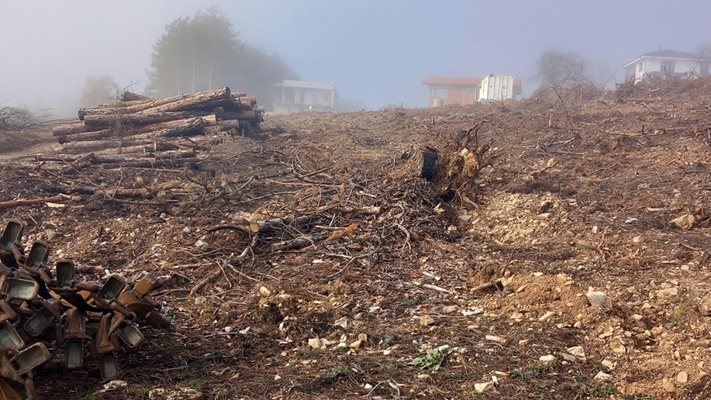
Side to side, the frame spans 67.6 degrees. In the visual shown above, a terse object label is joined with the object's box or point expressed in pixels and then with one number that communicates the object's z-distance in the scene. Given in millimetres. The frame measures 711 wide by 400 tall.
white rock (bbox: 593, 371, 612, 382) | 2930
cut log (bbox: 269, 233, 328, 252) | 5473
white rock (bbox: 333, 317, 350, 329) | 3823
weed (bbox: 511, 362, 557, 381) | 2996
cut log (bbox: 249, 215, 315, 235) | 5578
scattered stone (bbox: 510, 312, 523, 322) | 3721
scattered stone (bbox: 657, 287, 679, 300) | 3758
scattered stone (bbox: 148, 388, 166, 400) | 2842
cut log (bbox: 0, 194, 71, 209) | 6906
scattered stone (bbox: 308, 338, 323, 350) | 3567
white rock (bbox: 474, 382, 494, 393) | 2887
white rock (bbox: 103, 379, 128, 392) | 2932
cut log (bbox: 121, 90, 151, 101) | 13430
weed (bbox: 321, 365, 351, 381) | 3059
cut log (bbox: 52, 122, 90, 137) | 11812
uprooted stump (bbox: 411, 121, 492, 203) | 6918
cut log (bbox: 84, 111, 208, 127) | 11602
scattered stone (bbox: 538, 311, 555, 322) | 3662
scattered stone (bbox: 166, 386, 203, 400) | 2830
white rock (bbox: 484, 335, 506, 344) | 3446
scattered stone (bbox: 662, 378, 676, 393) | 2721
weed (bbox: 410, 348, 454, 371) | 3170
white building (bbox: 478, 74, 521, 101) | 33250
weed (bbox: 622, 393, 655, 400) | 2711
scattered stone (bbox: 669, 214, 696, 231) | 5422
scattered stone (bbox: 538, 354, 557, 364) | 3136
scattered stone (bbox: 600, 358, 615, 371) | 3047
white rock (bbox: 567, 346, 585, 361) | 3190
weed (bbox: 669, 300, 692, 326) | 3436
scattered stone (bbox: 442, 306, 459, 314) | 3980
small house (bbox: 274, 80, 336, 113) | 51594
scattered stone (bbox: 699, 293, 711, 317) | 3391
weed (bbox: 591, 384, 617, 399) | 2803
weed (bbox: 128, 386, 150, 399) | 2863
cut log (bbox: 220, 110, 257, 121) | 12753
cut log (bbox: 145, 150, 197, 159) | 9789
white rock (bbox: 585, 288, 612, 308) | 3656
